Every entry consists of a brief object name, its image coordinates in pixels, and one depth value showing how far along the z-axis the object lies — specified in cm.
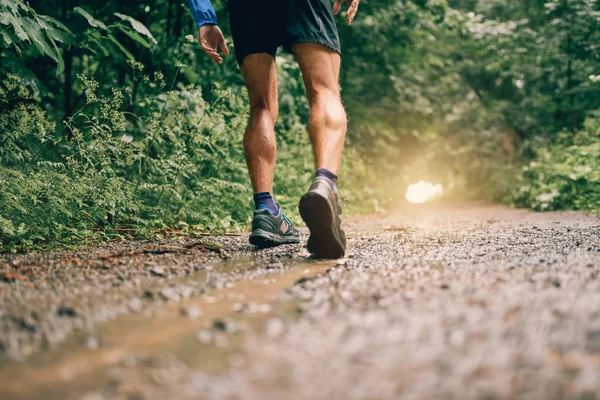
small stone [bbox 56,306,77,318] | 134
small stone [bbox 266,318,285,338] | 120
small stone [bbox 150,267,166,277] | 196
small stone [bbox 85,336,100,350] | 113
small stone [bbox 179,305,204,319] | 137
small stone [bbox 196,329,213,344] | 116
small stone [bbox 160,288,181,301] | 156
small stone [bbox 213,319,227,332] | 123
